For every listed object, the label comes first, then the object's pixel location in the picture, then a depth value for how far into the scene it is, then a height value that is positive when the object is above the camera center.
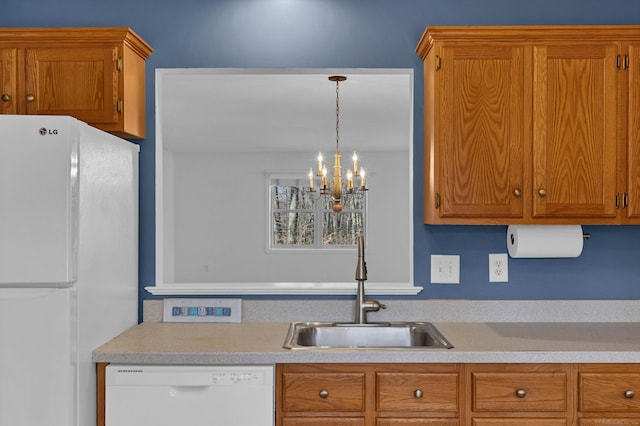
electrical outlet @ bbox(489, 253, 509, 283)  2.56 -0.25
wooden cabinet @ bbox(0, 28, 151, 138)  2.27 +0.54
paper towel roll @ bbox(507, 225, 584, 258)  2.40 -0.12
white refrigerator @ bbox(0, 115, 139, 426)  1.80 -0.19
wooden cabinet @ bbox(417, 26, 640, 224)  2.24 +0.33
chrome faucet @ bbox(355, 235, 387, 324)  2.44 -0.39
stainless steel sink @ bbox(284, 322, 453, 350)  2.44 -0.52
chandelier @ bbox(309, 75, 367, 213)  4.91 +0.25
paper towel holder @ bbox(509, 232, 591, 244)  2.46 -0.11
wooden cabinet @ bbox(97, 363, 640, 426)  1.97 -0.63
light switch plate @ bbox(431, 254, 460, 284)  2.57 -0.26
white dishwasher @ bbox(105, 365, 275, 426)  1.95 -0.63
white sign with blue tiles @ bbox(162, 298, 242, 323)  2.52 -0.43
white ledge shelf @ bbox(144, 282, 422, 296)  2.55 -0.35
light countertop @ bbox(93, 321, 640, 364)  1.96 -0.48
